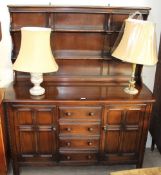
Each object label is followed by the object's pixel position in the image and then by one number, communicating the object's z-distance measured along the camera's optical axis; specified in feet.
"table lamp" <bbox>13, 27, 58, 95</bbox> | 5.99
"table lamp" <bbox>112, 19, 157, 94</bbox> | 6.00
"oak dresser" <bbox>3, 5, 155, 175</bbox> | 6.52
